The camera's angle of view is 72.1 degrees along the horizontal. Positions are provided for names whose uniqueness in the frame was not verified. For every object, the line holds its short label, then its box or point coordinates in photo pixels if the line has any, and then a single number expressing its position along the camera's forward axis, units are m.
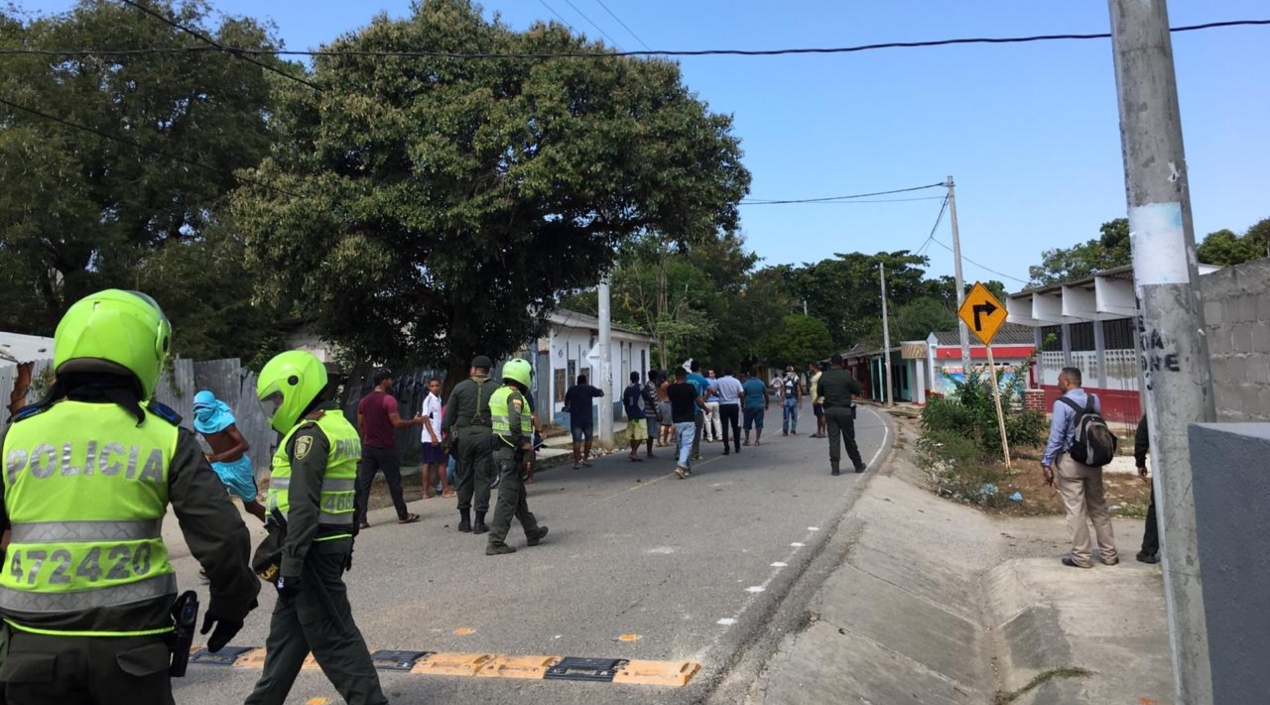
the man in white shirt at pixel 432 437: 12.42
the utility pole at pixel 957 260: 24.23
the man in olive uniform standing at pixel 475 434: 9.18
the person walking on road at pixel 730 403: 17.45
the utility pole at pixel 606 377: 20.81
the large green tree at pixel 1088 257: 51.78
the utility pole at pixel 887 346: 45.69
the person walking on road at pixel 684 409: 13.91
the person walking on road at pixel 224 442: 7.62
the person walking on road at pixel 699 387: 16.27
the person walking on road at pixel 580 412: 15.73
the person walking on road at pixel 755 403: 19.58
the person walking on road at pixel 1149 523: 7.63
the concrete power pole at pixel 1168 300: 3.62
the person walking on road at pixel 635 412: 16.81
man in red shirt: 10.01
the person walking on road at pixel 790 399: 22.69
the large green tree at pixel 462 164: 12.30
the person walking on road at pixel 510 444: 8.05
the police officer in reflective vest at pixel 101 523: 2.49
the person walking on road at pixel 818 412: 18.62
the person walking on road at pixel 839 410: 12.89
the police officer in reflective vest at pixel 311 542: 3.93
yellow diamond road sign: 14.32
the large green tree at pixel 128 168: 18.69
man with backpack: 7.67
